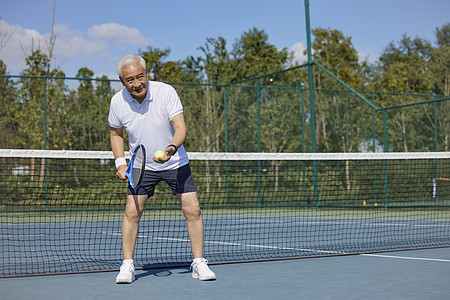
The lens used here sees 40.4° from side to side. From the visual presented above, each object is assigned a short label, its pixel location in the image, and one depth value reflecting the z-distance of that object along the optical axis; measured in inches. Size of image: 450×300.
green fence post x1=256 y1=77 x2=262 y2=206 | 583.3
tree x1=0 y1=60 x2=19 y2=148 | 490.0
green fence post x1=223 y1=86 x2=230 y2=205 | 588.7
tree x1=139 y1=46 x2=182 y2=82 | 989.8
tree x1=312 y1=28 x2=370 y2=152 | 652.7
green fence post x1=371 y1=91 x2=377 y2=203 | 544.8
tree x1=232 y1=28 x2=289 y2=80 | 1168.2
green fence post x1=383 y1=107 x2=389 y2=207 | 529.3
